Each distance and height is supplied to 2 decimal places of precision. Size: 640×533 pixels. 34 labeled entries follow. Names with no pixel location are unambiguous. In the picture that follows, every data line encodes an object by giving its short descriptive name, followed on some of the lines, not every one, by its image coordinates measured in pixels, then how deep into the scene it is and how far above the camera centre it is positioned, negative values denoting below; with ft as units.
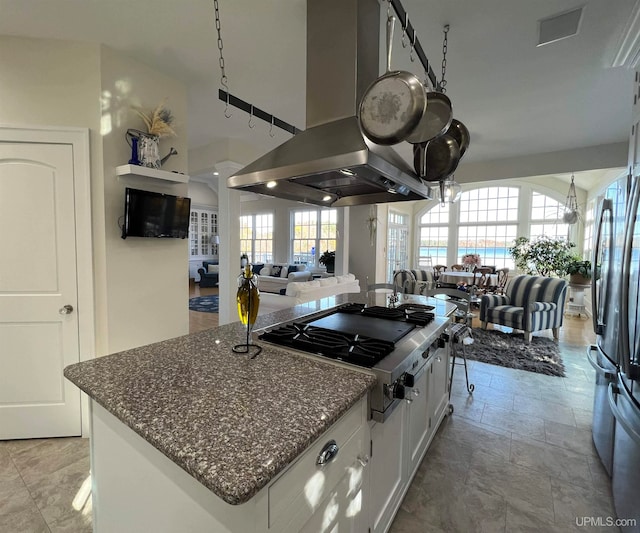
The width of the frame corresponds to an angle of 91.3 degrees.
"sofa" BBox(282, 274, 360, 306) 13.69 -2.07
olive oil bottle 4.55 -0.76
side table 20.31 -3.30
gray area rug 11.94 -4.41
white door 7.04 -1.20
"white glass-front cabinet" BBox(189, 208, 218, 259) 33.09 +1.14
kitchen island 2.41 -1.63
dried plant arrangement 7.92 +3.11
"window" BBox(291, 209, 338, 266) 29.58 +1.16
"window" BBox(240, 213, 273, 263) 33.47 +0.77
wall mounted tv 7.67 +0.72
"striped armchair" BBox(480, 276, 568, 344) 14.74 -2.81
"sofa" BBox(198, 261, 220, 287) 29.89 -3.13
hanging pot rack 5.33 +3.92
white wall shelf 7.43 +1.71
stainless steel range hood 4.71 +2.33
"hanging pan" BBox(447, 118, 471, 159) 6.62 +2.41
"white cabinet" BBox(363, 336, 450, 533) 4.29 -3.22
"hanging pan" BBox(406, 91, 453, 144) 5.32 +2.23
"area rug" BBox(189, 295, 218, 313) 21.17 -4.43
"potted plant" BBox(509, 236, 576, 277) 22.30 -0.50
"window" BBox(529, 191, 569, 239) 25.55 +2.62
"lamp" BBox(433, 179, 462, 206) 11.05 +2.05
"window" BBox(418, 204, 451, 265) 30.76 +1.22
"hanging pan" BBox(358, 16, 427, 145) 4.12 +1.87
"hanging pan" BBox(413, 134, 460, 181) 6.61 +1.89
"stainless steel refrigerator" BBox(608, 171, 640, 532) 4.51 -2.07
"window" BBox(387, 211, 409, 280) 26.81 +0.39
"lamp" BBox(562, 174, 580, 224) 20.12 +2.25
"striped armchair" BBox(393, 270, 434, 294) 18.30 -2.02
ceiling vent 6.24 +4.64
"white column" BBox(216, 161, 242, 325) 13.35 -0.06
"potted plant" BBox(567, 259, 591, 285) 19.58 -1.39
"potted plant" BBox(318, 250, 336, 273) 27.43 -1.29
